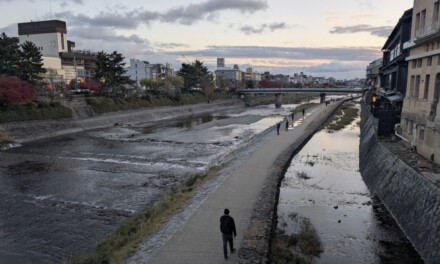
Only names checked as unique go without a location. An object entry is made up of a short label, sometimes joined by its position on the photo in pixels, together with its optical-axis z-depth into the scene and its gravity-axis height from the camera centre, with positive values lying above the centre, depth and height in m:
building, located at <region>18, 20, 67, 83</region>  87.75 +11.70
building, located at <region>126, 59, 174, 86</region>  118.44 +4.26
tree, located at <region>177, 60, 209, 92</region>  96.94 +2.51
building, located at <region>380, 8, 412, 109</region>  28.77 +1.83
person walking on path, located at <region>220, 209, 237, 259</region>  9.73 -4.09
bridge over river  92.83 -1.89
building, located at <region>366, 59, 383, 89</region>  62.08 +2.41
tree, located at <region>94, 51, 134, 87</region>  62.28 +2.52
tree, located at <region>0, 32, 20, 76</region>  46.03 +3.28
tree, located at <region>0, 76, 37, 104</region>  40.69 -1.16
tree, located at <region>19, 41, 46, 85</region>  48.12 +2.40
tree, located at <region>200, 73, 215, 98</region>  98.12 -0.78
